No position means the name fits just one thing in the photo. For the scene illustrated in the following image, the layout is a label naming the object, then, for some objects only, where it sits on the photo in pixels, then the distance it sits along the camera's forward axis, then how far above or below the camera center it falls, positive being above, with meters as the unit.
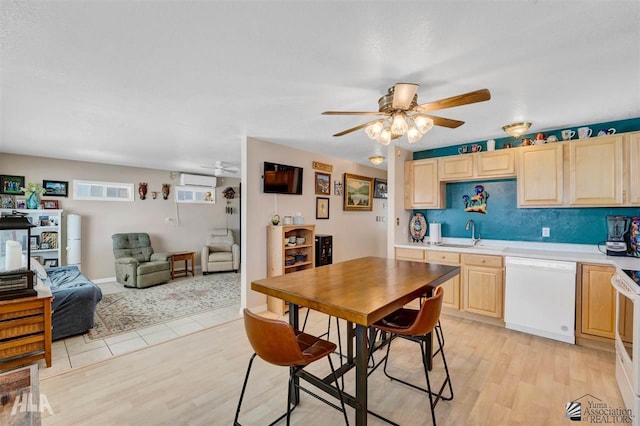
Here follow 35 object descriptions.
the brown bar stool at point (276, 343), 1.42 -0.68
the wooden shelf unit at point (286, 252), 3.86 -0.58
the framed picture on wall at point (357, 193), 5.38 +0.39
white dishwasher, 2.93 -0.91
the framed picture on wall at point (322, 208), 4.80 +0.08
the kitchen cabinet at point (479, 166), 3.54 +0.63
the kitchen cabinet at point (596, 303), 2.75 -0.90
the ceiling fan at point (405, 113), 1.80 +0.71
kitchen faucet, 3.98 -0.26
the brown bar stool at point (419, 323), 1.74 -0.78
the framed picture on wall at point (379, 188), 6.09 +0.55
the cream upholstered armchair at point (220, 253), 6.29 -0.93
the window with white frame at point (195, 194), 6.72 +0.44
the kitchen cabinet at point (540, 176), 3.21 +0.44
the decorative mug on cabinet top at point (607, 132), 3.03 +0.88
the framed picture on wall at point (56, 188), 5.07 +0.44
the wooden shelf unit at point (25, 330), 2.43 -1.05
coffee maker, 2.94 -0.24
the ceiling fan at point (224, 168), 5.78 +0.97
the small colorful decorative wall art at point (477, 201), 3.94 +0.17
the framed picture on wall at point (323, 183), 4.79 +0.50
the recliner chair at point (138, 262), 5.17 -0.97
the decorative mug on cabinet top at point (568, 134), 3.24 +0.91
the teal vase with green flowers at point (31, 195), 4.75 +0.28
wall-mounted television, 3.95 +0.48
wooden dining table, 1.49 -0.48
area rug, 3.55 -1.39
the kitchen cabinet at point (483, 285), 3.37 -0.88
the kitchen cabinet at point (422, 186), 4.10 +0.40
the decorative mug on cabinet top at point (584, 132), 3.12 +0.90
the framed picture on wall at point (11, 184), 4.69 +0.46
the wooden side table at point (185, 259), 6.06 -1.04
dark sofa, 3.05 -1.06
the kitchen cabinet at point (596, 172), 2.90 +0.44
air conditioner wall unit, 6.62 +0.77
